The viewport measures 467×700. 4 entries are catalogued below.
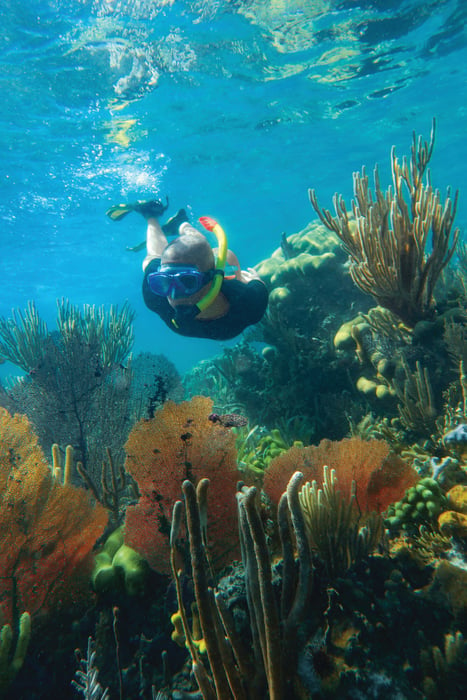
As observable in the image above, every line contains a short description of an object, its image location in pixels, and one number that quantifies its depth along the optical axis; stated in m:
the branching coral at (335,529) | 2.28
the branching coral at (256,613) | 1.48
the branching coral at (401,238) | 4.07
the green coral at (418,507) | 2.54
